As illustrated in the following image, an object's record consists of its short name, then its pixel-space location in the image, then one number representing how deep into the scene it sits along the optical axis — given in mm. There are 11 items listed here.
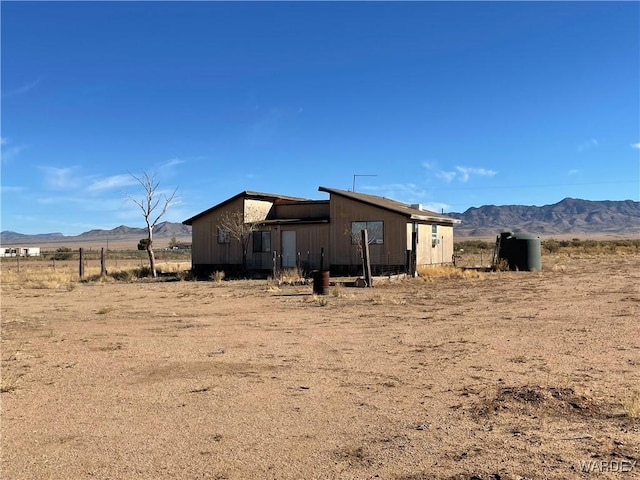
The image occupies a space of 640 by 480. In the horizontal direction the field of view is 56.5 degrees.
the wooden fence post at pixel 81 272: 28125
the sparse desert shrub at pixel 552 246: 57719
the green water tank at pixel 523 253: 28453
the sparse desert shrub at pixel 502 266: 28438
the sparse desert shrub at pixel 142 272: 29656
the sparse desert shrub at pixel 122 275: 28009
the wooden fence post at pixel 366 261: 20469
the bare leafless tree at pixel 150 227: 28297
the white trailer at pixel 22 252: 80688
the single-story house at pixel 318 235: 25703
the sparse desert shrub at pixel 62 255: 64450
